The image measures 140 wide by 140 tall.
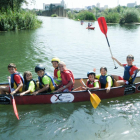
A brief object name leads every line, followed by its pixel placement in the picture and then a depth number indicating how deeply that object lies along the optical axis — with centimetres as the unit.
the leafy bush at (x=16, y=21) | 2528
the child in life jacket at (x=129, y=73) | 641
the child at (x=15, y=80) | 573
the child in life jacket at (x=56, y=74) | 648
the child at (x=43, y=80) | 567
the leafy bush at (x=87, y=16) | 6456
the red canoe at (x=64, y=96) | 588
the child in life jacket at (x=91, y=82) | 603
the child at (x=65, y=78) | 591
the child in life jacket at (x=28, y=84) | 576
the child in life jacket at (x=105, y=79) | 622
